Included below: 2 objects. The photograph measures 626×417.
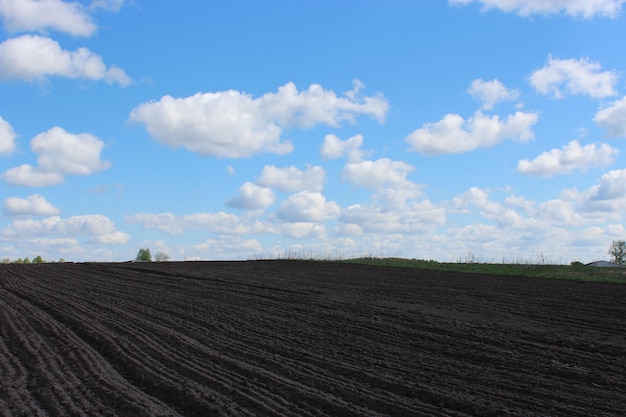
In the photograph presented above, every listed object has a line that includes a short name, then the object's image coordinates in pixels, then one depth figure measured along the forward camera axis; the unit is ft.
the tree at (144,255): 172.65
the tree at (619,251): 182.66
